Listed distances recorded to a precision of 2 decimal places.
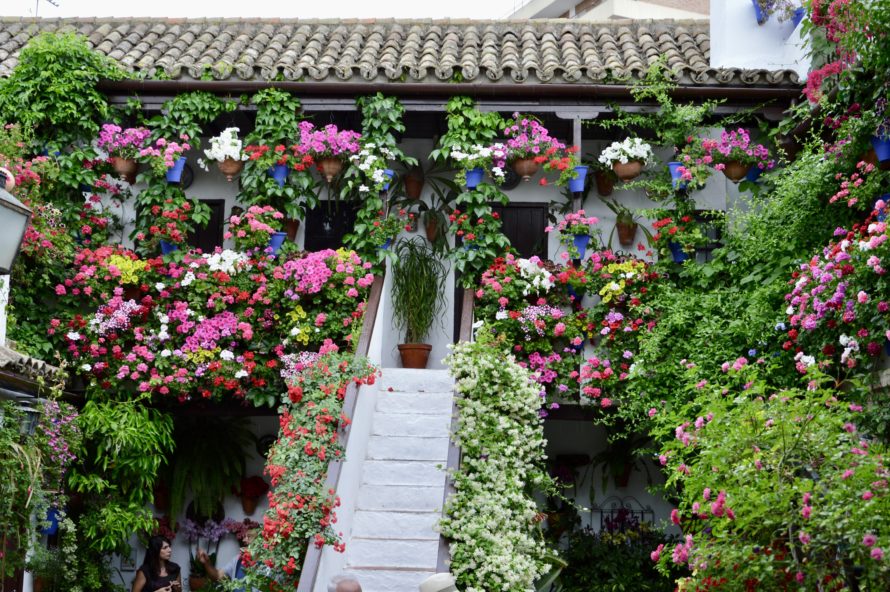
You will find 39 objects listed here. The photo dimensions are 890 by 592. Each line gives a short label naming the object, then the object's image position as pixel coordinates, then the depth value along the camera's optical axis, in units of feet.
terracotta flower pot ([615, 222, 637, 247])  39.93
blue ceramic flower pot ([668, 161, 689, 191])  37.96
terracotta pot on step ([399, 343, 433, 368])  40.29
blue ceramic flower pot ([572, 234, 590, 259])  38.11
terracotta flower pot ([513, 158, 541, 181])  38.58
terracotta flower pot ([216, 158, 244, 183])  39.55
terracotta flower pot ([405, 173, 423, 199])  41.70
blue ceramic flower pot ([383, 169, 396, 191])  38.93
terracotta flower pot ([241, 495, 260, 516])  40.75
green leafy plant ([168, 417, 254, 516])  39.52
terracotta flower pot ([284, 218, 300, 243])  40.37
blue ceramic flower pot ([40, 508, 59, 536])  34.44
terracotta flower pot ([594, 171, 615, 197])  40.50
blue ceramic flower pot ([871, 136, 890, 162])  27.37
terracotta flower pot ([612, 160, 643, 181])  39.01
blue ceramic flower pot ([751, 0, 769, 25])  39.50
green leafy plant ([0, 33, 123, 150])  38.22
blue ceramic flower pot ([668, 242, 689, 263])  37.40
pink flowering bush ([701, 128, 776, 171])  37.45
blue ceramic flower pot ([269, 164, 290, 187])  39.06
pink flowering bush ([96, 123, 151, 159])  38.88
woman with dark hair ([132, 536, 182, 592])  35.17
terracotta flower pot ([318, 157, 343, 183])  39.06
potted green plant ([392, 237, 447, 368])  40.45
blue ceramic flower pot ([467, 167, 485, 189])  38.70
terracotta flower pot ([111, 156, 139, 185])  39.22
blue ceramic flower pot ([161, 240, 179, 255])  38.68
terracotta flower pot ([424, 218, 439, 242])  41.45
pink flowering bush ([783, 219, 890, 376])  24.26
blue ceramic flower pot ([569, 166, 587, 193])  38.19
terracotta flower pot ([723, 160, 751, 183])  37.70
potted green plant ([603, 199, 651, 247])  39.86
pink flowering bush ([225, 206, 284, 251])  38.06
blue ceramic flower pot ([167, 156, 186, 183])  39.01
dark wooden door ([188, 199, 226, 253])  42.14
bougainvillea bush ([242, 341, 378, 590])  27.32
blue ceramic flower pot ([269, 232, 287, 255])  38.73
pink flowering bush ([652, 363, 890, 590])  18.56
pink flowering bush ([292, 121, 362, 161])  38.65
